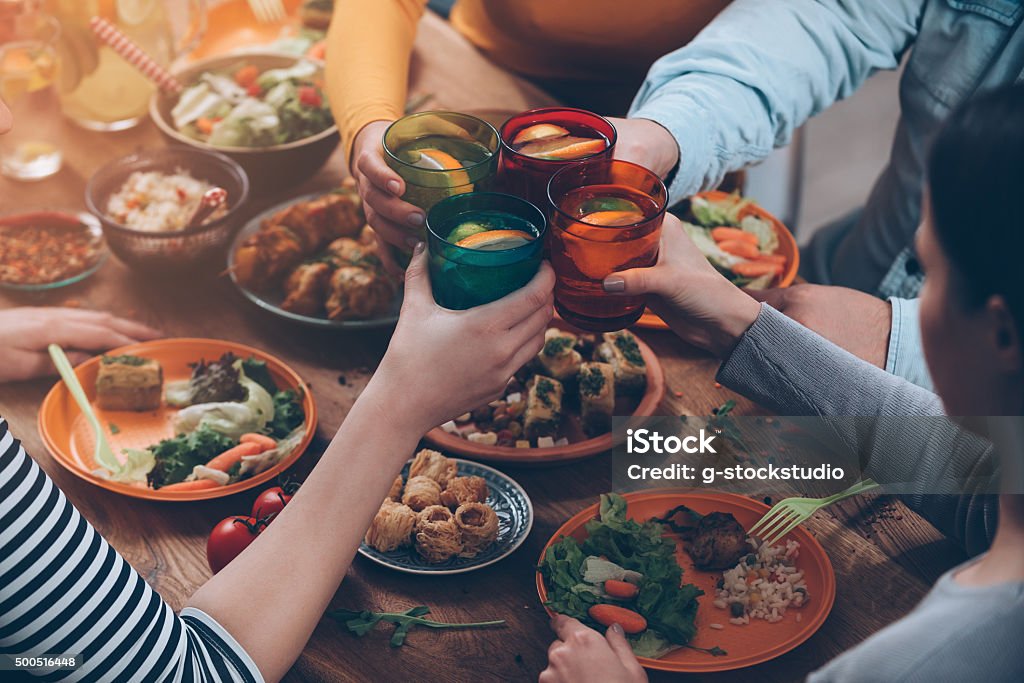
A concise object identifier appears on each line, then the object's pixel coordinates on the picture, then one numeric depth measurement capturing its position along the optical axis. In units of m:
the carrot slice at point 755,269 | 1.96
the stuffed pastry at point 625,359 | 1.70
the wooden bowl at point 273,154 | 2.16
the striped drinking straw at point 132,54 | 2.25
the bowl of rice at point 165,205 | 1.90
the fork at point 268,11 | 2.83
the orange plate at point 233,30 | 2.76
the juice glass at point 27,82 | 2.23
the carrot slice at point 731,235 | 2.05
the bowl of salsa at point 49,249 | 1.98
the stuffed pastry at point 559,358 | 1.72
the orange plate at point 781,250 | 1.85
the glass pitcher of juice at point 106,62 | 2.27
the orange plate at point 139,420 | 1.53
